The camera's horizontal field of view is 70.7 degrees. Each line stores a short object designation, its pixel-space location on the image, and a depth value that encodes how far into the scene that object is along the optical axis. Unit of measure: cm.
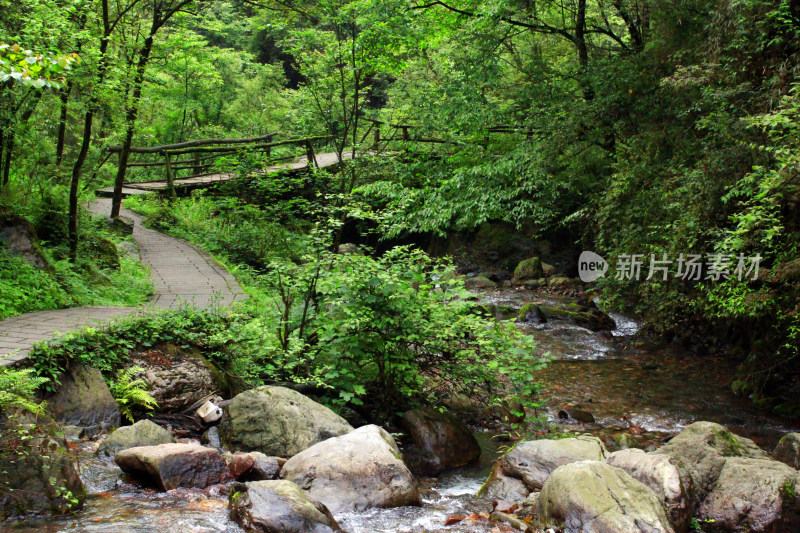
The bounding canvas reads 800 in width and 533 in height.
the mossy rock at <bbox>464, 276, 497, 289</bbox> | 1734
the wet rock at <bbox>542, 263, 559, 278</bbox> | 1774
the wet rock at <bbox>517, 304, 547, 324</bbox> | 1305
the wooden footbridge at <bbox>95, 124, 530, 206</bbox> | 1429
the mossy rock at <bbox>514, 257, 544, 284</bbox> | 1747
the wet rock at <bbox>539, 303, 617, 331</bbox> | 1263
